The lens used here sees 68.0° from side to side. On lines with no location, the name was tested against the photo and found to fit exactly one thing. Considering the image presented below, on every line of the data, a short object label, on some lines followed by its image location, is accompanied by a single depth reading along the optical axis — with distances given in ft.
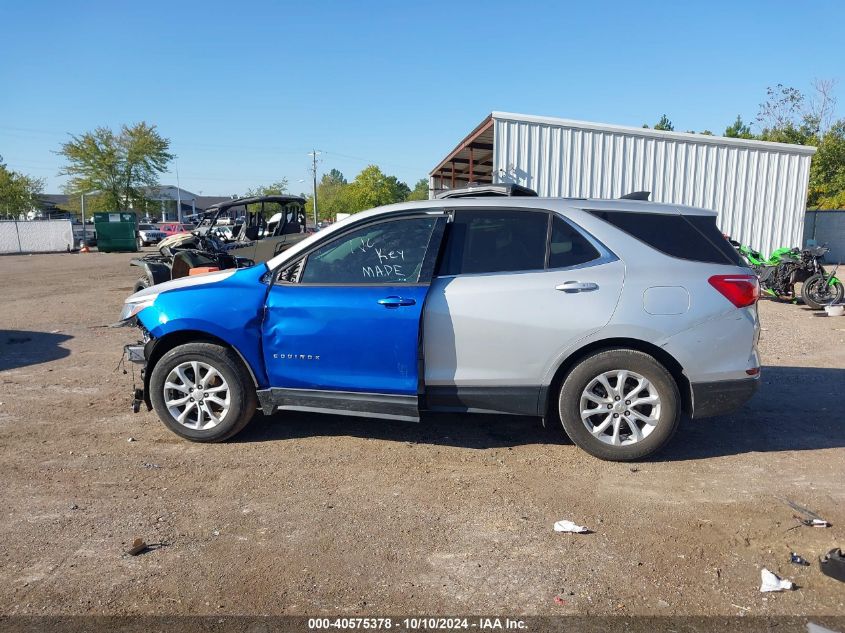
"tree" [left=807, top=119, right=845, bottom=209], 104.12
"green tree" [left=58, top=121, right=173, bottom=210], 156.56
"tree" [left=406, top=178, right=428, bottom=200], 290.15
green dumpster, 107.86
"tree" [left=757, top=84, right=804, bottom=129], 136.15
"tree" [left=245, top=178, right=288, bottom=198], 293.31
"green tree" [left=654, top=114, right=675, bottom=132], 220.14
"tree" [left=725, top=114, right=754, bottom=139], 186.60
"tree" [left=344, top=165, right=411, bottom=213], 210.79
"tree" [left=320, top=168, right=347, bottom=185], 354.33
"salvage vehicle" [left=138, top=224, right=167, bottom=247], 131.13
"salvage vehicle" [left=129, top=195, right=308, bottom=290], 33.06
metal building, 49.70
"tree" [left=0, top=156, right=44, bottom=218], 159.02
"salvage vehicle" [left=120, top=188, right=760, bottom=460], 13.99
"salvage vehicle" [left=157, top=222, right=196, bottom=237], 132.12
